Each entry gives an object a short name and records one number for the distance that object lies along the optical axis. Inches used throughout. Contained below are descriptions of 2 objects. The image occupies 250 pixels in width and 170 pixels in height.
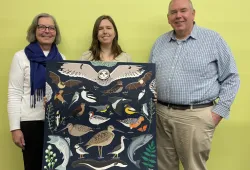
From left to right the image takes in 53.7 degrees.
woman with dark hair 68.1
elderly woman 61.1
